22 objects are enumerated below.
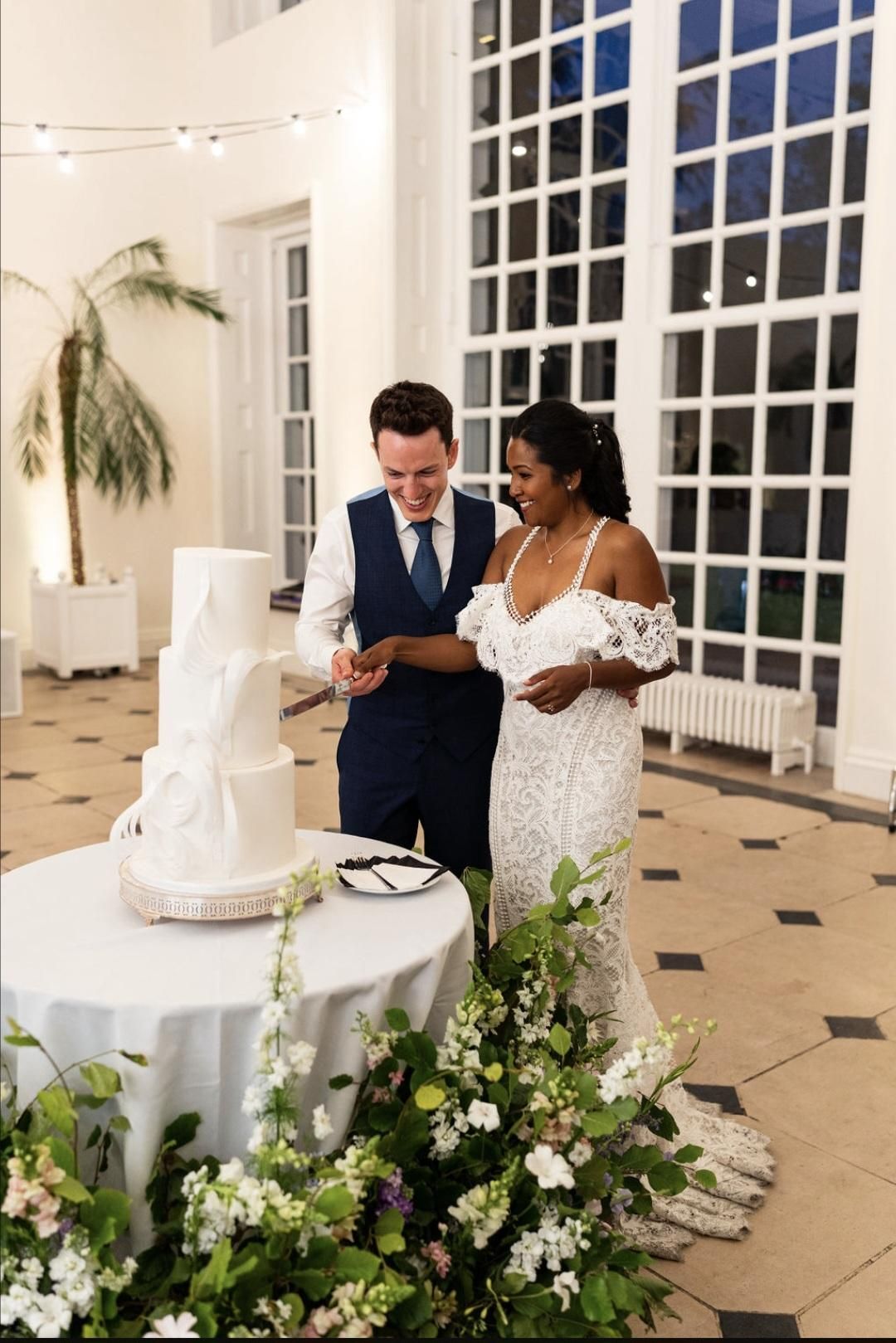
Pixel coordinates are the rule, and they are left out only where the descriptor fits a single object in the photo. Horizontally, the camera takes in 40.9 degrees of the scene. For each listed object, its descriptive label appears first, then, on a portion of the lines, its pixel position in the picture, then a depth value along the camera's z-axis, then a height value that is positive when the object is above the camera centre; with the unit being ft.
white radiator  20.04 -3.91
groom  8.74 -1.24
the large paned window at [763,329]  19.29 +2.67
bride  8.10 -1.22
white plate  6.73 -2.23
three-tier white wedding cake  6.15 -1.42
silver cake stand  6.13 -2.13
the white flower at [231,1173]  5.21 -2.96
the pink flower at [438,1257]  5.85 -3.72
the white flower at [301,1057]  5.37 -2.54
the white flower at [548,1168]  5.64 -3.19
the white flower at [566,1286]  5.74 -3.82
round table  5.44 -2.33
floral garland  5.11 -3.30
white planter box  29.37 -3.50
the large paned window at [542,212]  22.74 +5.42
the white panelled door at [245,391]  32.22 +2.54
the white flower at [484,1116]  5.86 -3.05
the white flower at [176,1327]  4.88 -3.40
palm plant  29.50 +2.12
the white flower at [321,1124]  5.49 -2.90
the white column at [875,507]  17.63 -0.30
